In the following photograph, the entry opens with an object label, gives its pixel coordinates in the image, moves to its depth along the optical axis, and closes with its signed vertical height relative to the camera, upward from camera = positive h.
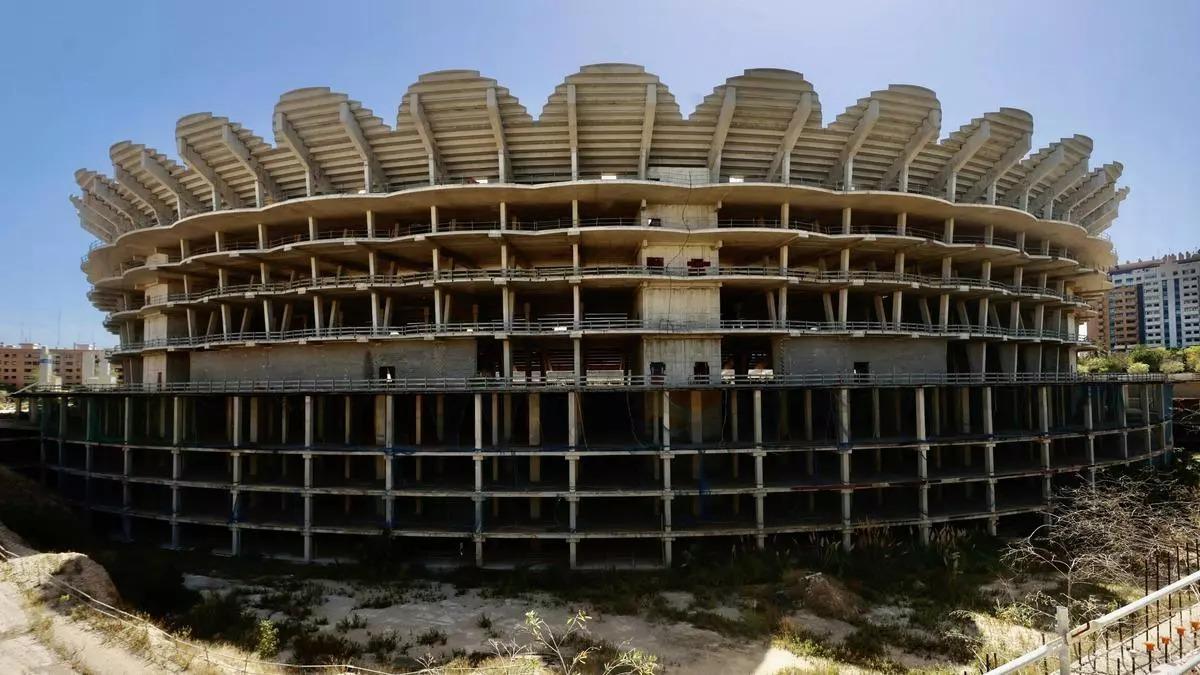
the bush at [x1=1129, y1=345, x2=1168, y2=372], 65.12 -0.46
